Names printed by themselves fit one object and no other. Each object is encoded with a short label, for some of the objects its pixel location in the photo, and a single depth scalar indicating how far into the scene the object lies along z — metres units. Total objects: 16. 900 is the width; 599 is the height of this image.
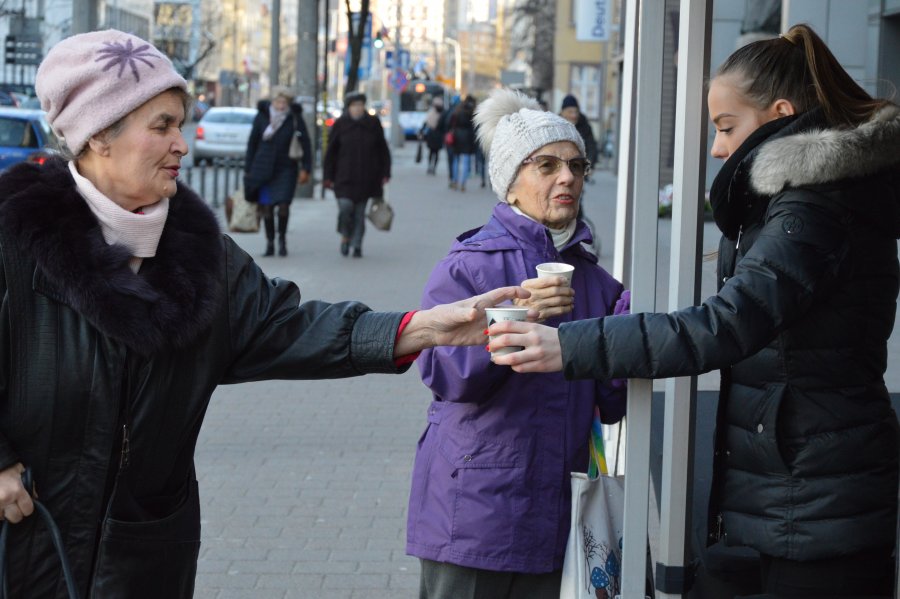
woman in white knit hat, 3.24
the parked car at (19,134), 19.25
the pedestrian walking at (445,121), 35.66
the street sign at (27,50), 27.47
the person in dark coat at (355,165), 16.11
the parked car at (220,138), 35.03
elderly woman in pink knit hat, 2.69
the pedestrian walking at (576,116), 15.30
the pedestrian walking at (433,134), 35.62
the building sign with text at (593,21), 28.95
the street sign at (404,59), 54.97
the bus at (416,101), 64.19
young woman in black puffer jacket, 2.58
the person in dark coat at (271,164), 15.41
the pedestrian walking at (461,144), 28.89
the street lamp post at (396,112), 48.16
